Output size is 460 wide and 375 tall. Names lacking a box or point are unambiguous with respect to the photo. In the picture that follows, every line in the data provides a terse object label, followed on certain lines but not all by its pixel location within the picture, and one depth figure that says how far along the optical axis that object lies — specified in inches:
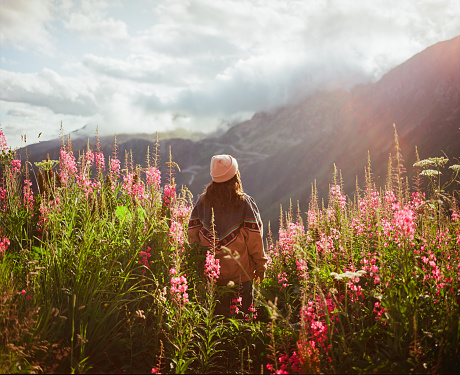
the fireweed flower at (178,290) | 117.6
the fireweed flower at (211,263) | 127.8
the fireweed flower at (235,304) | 142.1
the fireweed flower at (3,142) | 196.9
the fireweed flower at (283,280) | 180.5
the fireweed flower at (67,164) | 195.5
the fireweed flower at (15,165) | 206.8
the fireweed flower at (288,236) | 215.7
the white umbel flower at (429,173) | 174.4
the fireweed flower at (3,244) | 126.1
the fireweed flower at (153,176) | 190.3
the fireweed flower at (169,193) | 173.5
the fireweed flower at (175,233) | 142.9
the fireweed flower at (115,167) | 215.6
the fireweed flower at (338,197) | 213.4
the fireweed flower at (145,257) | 137.1
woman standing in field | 161.0
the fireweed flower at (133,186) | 181.5
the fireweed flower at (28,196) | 189.6
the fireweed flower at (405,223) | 122.6
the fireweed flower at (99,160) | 209.0
